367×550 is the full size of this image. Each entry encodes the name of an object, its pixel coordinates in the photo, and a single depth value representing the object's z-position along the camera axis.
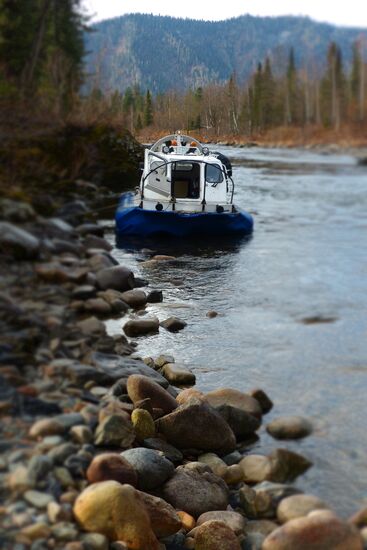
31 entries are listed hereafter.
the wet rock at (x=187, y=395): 4.34
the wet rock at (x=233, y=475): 3.49
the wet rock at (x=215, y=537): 2.68
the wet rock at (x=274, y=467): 3.52
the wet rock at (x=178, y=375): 4.91
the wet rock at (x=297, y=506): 3.03
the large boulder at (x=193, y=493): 3.06
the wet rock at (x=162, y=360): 5.21
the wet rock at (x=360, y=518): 2.94
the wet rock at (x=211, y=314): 6.98
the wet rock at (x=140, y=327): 6.01
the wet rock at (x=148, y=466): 3.02
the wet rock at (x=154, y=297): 7.56
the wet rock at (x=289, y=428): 4.10
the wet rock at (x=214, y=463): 3.54
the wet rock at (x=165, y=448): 3.52
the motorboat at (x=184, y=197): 11.28
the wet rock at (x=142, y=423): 3.57
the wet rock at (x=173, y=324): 6.43
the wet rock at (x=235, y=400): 4.30
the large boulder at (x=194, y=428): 3.73
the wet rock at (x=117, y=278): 6.70
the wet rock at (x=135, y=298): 6.82
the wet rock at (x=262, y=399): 4.50
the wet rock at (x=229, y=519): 2.90
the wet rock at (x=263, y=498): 3.15
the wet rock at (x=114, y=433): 3.02
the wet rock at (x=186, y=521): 2.90
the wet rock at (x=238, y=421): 4.11
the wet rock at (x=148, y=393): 3.97
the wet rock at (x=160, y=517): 2.71
